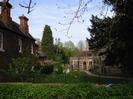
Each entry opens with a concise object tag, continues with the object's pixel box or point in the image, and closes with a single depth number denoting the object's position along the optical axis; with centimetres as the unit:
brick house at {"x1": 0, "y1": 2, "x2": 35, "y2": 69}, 1463
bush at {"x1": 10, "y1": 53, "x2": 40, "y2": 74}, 1339
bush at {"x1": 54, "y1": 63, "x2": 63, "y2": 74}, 2157
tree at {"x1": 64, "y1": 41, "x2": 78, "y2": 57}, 3834
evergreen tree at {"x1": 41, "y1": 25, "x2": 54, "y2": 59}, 3630
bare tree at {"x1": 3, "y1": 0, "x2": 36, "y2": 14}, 504
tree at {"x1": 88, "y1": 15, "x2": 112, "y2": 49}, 1673
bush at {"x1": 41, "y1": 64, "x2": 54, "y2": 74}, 2047
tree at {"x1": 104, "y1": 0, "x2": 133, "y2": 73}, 1292
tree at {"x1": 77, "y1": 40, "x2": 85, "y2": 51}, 6593
